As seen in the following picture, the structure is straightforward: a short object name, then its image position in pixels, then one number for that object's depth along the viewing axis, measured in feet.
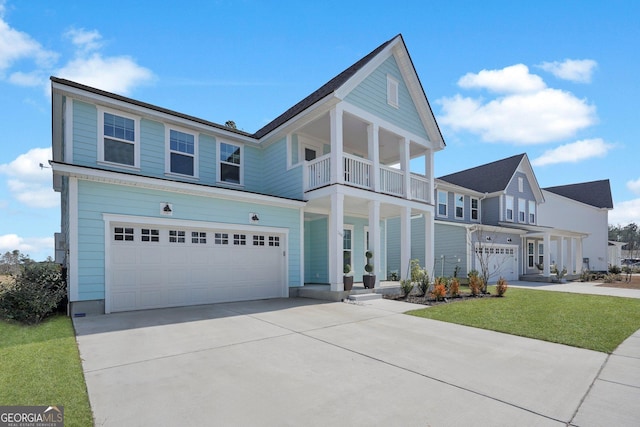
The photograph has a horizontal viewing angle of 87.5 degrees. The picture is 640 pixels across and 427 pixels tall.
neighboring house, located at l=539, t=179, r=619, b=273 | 102.01
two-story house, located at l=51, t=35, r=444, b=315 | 28.09
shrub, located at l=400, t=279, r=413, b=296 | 37.50
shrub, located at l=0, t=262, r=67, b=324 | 23.70
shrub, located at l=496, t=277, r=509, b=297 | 40.22
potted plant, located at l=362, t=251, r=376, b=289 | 38.11
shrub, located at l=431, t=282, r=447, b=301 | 35.37
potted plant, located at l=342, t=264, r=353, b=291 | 36.63
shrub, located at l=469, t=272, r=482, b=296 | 39.75
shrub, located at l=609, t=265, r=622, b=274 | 82.11
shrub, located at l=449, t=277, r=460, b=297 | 38.42
